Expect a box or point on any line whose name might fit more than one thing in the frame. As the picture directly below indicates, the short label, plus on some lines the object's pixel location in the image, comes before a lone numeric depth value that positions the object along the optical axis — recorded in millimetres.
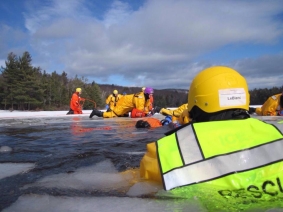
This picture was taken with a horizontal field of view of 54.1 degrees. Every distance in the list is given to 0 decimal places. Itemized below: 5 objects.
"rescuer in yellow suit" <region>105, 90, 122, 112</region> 15468
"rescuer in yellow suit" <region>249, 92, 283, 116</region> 10391
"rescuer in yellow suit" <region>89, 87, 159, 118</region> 12350
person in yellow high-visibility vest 1742
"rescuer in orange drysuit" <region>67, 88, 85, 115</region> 17266
